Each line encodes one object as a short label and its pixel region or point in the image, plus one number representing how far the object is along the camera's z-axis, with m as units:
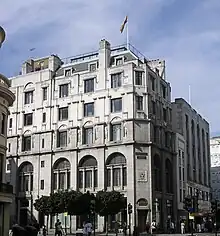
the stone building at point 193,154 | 75.94
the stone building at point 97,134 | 64.56
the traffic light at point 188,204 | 36.03
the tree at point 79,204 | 53.72
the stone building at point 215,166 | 100.64
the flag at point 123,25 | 72.56
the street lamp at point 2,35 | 38.33
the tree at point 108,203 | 56.34
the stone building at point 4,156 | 36.50
